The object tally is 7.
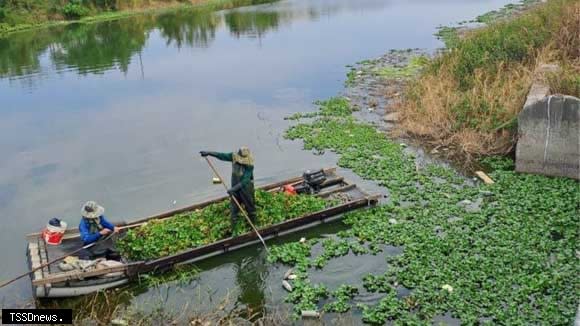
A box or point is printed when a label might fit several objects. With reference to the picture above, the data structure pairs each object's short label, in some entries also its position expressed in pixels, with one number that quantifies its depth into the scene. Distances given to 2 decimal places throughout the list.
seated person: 9.24
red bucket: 9.55
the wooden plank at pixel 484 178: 11.88
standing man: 9.88
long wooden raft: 8.59
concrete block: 11.65
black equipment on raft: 11.36
